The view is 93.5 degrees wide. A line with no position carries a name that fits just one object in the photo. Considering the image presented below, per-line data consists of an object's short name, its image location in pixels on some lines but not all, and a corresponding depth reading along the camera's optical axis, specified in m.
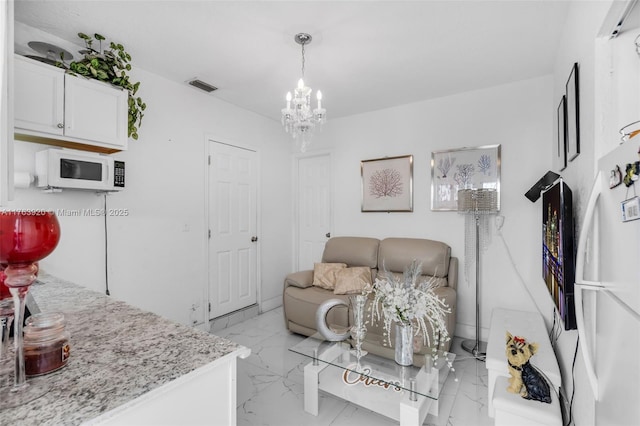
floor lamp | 2.74
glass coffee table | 1.66
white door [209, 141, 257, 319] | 3.41
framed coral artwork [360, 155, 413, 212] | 3.57
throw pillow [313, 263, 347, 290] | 3.31
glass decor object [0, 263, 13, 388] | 0.83
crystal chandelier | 2.20
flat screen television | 1.35
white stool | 1.44
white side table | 1.82
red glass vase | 0.68
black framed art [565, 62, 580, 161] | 1.68
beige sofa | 2.78
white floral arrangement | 1.78
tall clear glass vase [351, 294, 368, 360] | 2.01
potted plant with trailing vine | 2.16
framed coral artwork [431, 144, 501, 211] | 3.08
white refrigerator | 0.71
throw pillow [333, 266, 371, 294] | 3.10
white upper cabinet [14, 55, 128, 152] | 1.87
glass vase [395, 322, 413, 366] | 1.84
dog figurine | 1.55
